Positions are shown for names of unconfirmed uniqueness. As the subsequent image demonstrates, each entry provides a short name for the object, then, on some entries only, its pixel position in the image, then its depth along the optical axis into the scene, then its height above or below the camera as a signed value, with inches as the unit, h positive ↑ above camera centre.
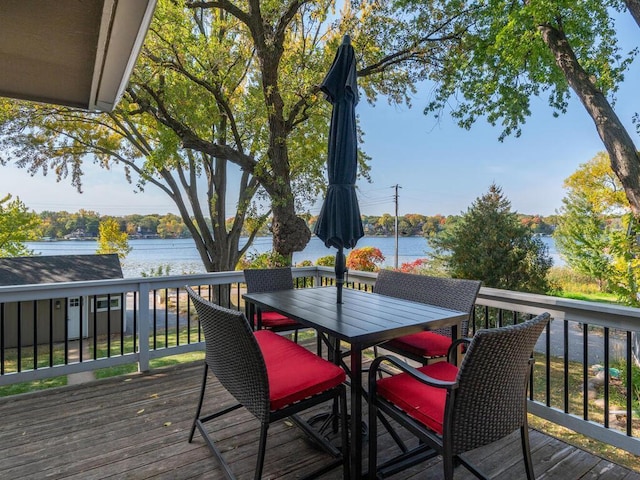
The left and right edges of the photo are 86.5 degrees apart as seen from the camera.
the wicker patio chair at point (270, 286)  126.6 -18.7
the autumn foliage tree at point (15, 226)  464.1 +18.4
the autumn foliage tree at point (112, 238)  616.7 +2.1
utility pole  793.4 +102.1
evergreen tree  359.6 -9.3
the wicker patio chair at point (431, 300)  98.6 -19.1
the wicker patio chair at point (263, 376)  64.3 -29.4
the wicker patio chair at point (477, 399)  55.2 -28.5
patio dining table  71.9 -19.6
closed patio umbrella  103.5 +25.9
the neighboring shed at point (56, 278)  449.1 -52.8
